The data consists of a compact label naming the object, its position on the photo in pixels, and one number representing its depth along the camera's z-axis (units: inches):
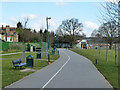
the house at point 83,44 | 3282.5
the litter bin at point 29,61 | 657.6
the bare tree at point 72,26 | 3038.9
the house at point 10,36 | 2871.1
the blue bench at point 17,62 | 581.2
